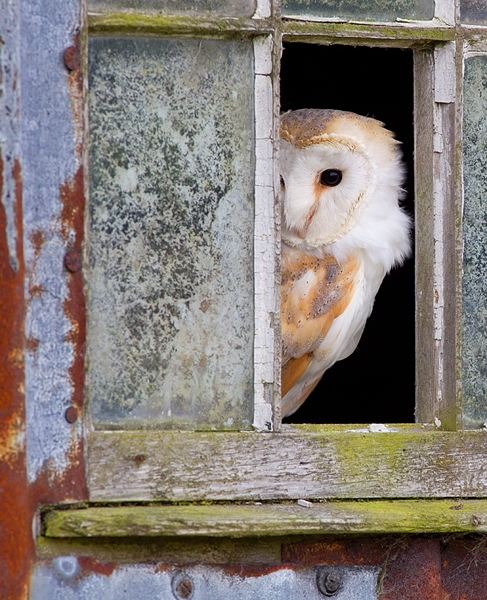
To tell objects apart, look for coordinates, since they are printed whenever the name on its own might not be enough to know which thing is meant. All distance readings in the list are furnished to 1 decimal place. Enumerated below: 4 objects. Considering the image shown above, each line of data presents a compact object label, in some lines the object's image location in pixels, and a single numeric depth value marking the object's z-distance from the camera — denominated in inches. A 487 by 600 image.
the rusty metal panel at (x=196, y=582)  174.2
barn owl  256.4
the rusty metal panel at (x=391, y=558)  190.1
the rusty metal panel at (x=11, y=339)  171.2
